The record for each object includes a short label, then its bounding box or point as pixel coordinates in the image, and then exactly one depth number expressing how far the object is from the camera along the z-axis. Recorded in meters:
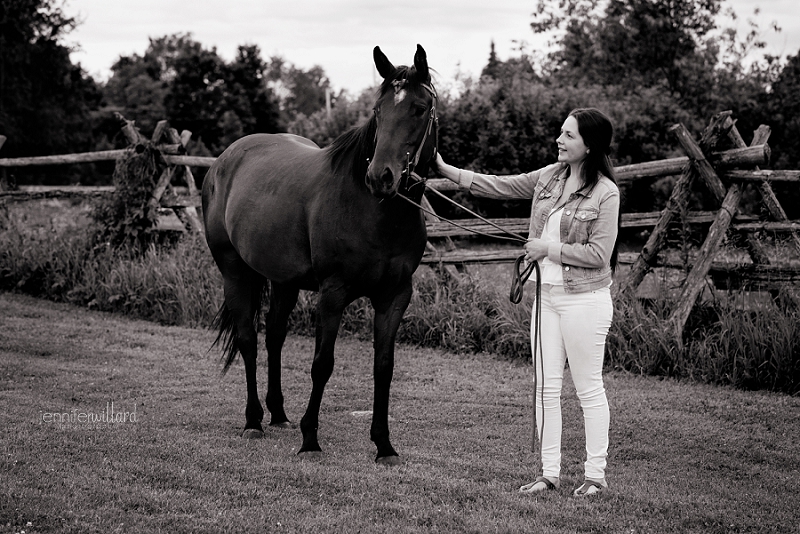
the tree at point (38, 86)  33.31
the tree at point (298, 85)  66.88
